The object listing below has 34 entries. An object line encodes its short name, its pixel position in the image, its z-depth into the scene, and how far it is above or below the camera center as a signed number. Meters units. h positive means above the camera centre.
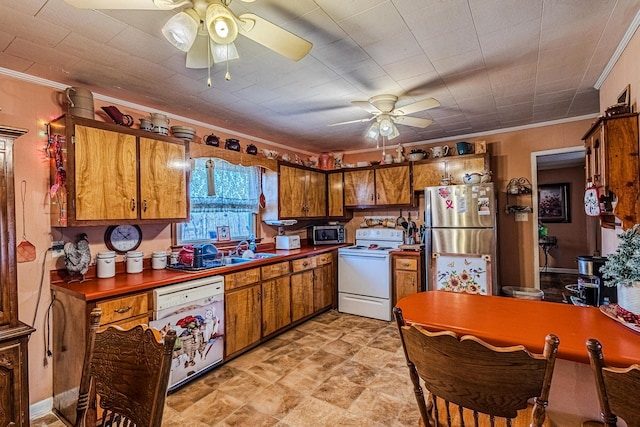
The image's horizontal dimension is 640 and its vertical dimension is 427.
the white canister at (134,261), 2.69 -0.36
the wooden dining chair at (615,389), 0.81 -0.48
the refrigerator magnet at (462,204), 3.73 +0.08
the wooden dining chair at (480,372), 0.91 -0.50
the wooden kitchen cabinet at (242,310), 2.96 -0.93
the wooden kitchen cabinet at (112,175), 2.27 +0.35
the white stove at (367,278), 4.09 -0.87
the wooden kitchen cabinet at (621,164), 1.94 +0.27
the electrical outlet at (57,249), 2.42 -0.22
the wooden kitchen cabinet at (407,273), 4.05 -0.79
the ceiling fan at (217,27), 1.32 +0.87
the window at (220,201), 3.45 +0.19
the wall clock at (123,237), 2.72 -0.17
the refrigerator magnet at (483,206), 3.62 +0.06
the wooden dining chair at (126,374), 1.06 -0.57
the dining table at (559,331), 1.19 -0.52
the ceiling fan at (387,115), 2.76 +0.88
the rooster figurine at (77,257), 2.33 -0.28
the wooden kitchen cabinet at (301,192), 4.24 +0.33
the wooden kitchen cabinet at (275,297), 3.38 -0.91
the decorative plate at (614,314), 1.30 -0.49
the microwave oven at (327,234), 4.87 -0.32
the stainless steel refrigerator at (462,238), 3.61 -0.32
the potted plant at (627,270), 1.31 -0.26
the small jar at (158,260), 2.92 -0.39
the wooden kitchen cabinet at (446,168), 4.00 +0.57
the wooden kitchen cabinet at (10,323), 1.73 -0.57
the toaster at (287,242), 4.25 -0.36
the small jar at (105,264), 2.50 -0.36
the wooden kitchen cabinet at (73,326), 2.10 -0.75
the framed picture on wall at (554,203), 6.85 +0.14
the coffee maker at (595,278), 2.17 -0.50
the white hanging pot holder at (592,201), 2.18 +0.05
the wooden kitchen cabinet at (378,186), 4.50 +0.40
